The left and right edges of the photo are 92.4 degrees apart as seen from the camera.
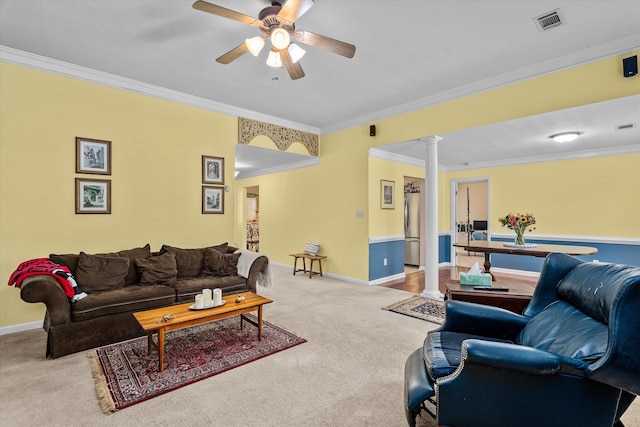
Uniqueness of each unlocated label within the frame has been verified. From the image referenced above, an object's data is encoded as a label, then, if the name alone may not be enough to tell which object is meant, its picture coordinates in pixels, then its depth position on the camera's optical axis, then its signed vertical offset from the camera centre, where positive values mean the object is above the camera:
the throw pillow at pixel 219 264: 3.97 -0.62
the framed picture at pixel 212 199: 4.54 +0.27
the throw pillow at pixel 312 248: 6.11 -0.64
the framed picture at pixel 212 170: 4.54 +0.71
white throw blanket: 3.93 -0.67
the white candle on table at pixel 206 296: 2.80 -0.72
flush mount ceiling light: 4.48 +1.18
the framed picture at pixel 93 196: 3.55 +0.26
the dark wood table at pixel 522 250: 4.06 -0.47
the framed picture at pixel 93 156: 3.56 +0.73
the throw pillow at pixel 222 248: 4.29 -0.44
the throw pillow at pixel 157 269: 3.46 -0.60
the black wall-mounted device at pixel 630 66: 2.86 +1.41
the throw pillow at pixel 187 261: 3.88 -0.57
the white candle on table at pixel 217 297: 2.84 -0.74
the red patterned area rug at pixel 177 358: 2.15 -1.21
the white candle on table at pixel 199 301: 2.76 -0.76
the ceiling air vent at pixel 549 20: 2.55 +1.68
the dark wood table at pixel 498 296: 2.46 -0.65
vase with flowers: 4.41 -0.10
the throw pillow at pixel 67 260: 3.13 -0.44
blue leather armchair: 1.21 -0.69
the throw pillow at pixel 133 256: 3.45 -0.46
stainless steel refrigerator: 7.18 -0.27
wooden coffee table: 2.40 -0.84
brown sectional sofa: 2.63 -0.74
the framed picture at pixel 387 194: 5.63 +0.42
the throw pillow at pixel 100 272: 3.07 -0.57
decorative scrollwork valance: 4.93 +1.45
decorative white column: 4.63 -0.09
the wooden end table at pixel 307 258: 5.86 -0.87
